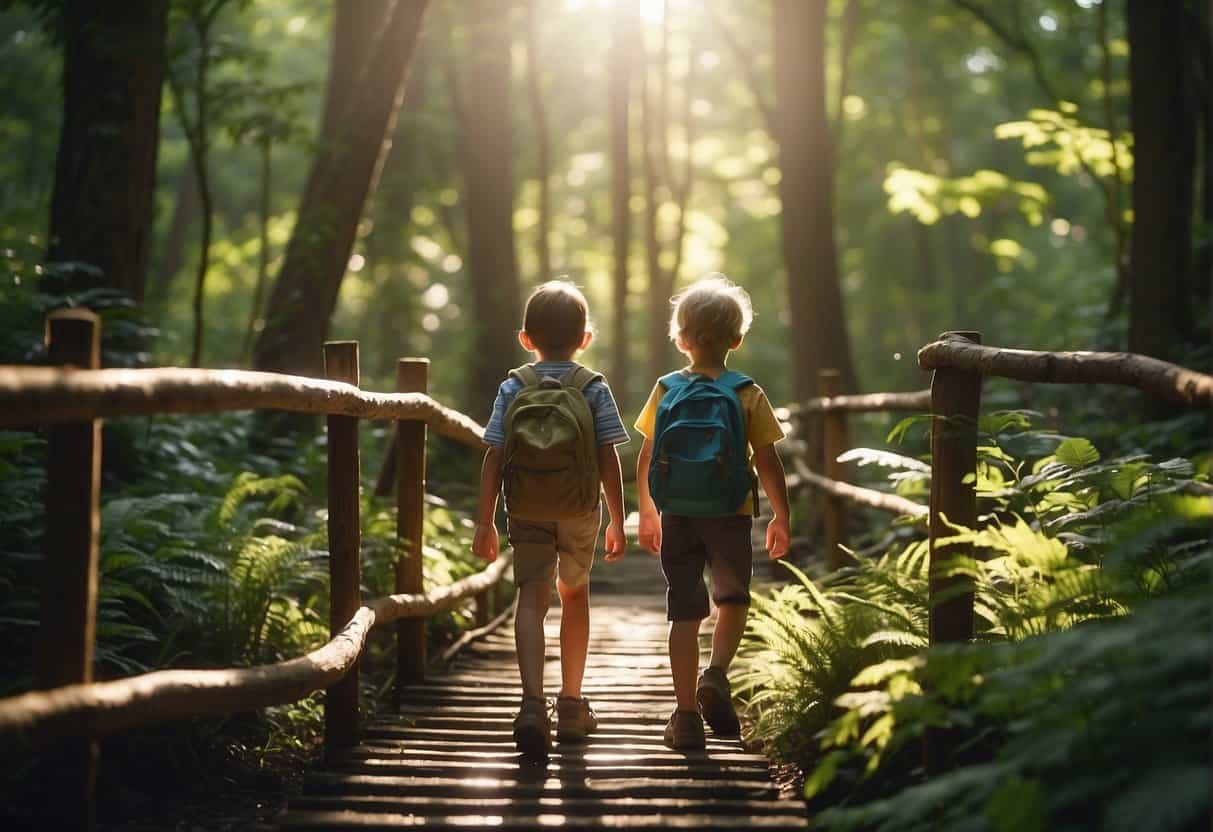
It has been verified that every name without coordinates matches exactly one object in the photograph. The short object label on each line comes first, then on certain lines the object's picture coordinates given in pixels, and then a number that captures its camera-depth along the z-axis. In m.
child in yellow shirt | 4.61
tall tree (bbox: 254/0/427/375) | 9.88
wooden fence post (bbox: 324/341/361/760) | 4.48
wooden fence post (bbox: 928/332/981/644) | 3.95
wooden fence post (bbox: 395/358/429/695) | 5.57
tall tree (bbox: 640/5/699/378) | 23.44
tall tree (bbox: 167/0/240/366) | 9.96
